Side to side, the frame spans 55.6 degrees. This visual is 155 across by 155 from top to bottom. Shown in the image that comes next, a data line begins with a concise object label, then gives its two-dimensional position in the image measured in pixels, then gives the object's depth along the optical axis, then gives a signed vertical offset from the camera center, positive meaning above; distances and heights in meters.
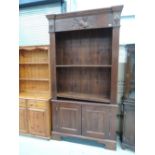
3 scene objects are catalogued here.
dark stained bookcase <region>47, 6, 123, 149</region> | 2.31 -0.07
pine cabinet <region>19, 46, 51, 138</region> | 2.70 -0.44
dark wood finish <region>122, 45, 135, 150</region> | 2.27 -0.55
